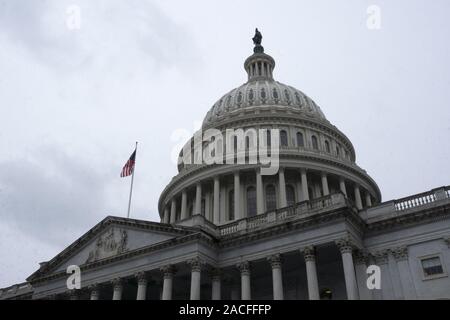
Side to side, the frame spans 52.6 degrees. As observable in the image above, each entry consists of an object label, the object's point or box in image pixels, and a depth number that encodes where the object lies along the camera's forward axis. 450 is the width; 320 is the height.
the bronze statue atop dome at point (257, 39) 80.77
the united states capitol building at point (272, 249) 31.09
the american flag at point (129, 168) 46.75
